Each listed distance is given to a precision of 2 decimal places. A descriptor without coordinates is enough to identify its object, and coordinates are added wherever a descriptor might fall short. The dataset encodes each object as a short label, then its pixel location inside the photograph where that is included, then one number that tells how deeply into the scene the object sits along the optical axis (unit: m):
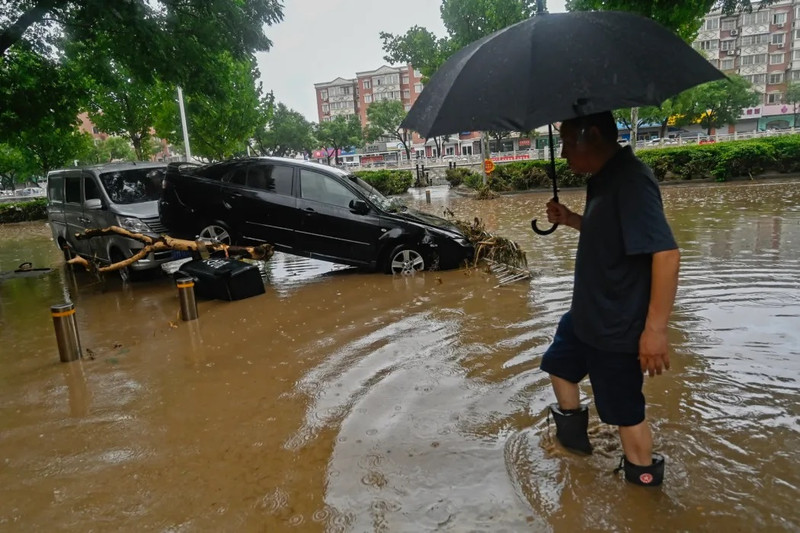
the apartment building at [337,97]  102.19
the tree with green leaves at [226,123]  23.34
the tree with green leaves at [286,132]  56.45
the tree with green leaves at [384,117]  65.31
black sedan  7.98
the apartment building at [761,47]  63.78
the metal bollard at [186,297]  6.36
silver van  8.73
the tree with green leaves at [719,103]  49.25
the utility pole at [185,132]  19.69
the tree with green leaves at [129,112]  24.08
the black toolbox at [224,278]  7.15
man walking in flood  2.21
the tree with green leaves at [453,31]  21.30
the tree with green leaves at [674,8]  5.64
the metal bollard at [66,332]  5.19
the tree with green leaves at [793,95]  54.50
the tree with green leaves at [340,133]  65.25
